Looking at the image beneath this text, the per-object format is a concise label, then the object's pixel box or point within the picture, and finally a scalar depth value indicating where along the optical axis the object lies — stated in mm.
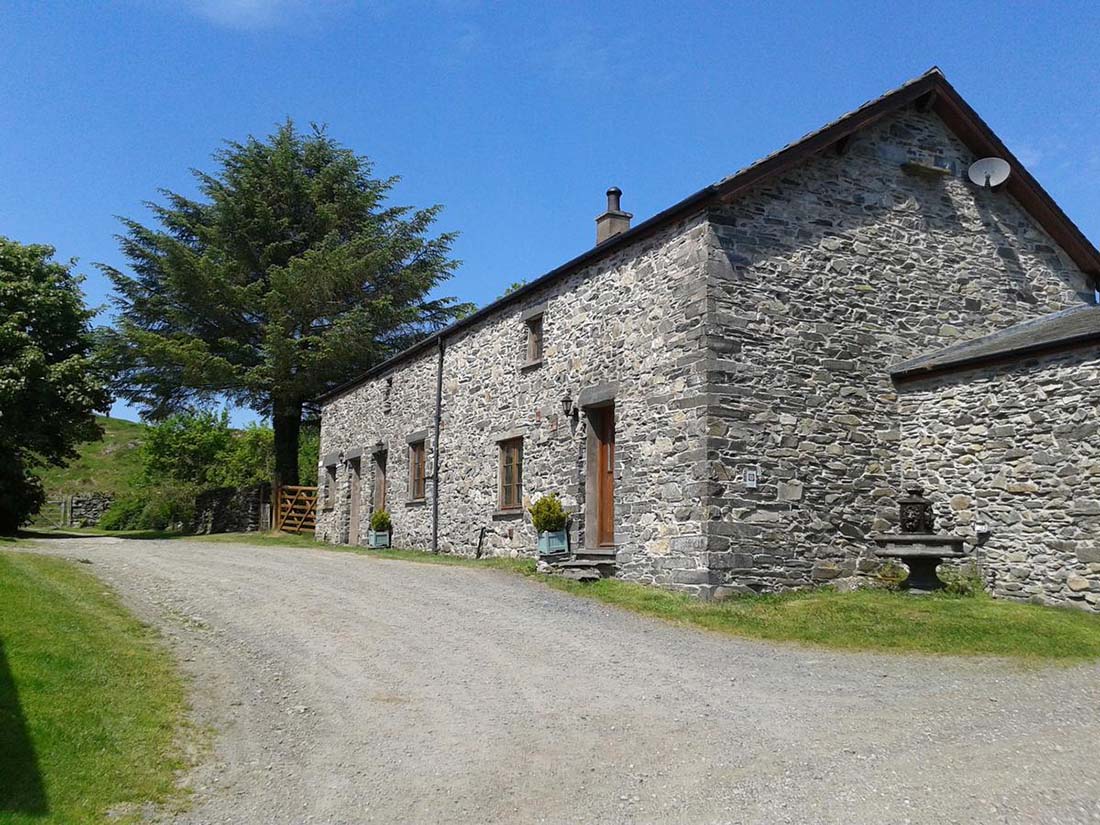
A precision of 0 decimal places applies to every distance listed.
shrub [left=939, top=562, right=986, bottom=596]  11305
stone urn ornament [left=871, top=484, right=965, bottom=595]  11164
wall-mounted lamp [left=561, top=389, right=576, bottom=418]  14219
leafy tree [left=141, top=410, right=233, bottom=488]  33938
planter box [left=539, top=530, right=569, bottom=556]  13844
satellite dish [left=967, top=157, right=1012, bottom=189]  13812
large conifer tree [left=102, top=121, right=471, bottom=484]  27375
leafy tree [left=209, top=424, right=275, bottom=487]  34438
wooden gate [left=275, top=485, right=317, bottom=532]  27672
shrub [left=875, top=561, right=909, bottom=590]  11742
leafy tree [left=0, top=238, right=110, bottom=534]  20672
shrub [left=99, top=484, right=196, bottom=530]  30953
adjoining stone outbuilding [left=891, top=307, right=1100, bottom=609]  10594
